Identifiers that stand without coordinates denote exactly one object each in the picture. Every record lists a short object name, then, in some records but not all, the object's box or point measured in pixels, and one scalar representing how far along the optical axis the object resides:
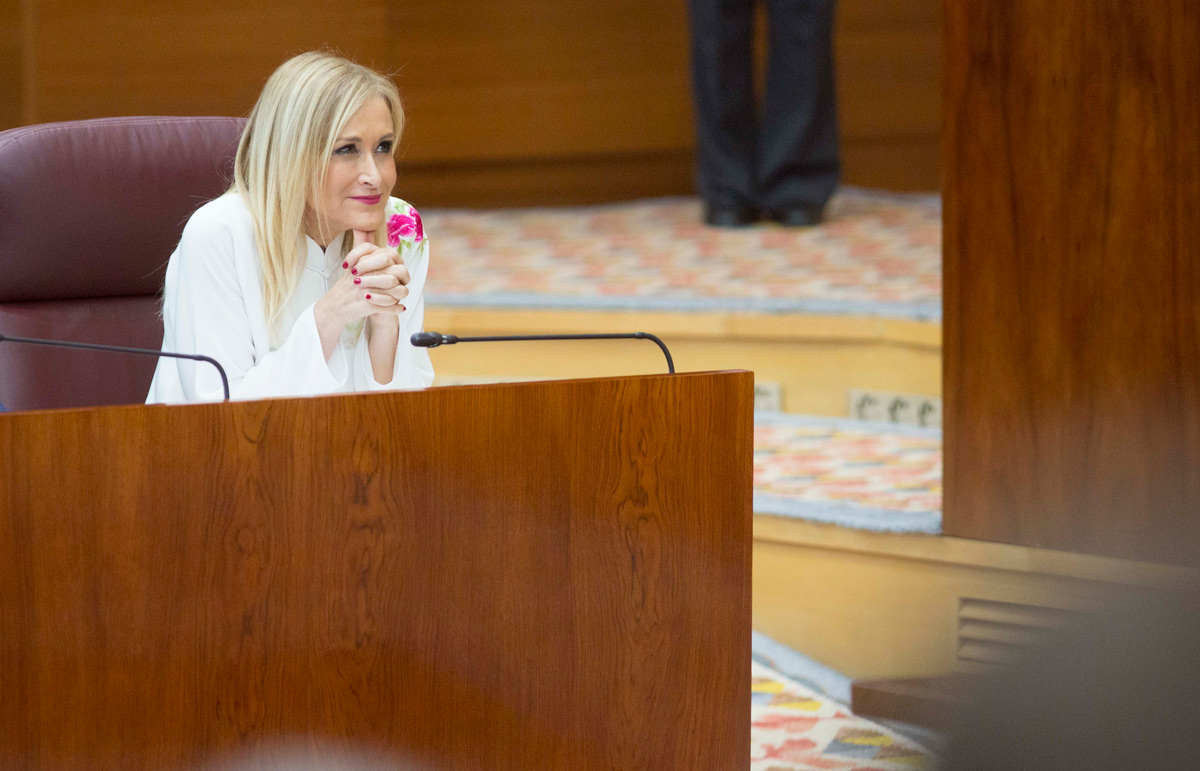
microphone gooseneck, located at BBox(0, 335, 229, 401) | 10.29
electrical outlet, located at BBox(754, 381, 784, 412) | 13.23
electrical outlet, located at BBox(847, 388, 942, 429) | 13.11
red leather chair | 11.85
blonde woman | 11.71
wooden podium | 10.29
